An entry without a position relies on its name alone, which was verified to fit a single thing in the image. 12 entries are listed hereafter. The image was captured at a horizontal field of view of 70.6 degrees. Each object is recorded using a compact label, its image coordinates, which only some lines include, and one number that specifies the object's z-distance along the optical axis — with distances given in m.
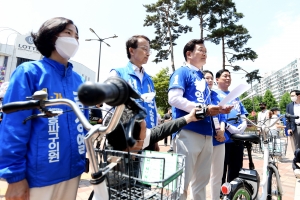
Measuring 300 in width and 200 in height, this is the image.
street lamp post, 12.60
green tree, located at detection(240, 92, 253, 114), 59.04
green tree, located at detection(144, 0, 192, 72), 16.77
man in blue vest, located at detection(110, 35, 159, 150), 2.14
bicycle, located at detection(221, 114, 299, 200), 2.23
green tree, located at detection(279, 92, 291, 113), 59.45
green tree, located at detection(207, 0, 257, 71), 15.74
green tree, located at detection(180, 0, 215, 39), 15.39
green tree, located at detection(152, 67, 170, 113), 27.25
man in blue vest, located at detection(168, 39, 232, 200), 2.09
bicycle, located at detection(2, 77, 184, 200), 0.62
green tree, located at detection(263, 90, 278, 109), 57.61
